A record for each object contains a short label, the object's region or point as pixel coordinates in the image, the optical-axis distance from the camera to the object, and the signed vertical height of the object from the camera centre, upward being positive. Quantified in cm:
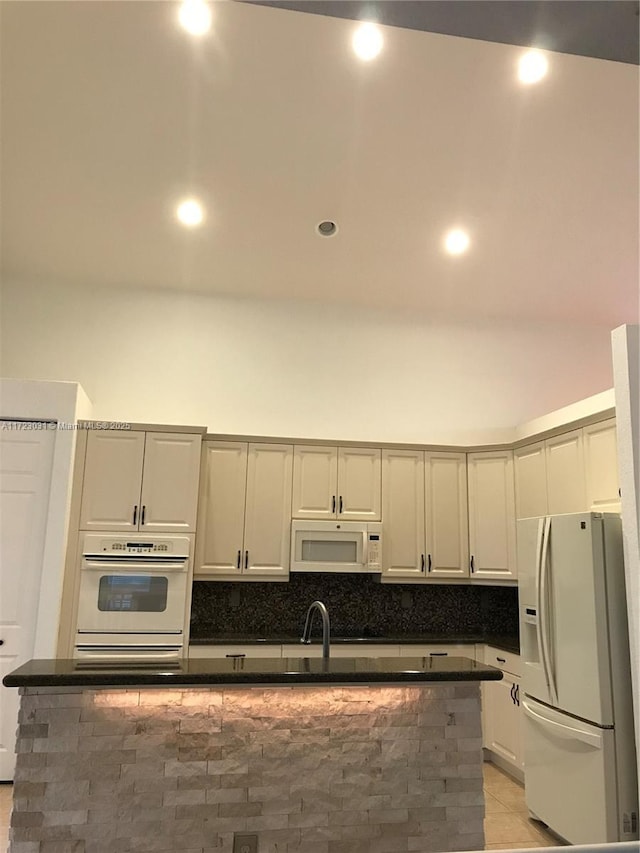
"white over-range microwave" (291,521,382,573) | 471 +11
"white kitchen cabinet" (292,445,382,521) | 484 +59
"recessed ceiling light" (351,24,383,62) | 284 +230
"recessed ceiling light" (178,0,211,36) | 275 +231
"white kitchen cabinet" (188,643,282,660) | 437 -61
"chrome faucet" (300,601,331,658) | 238 -25
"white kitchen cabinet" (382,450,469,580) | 491 +37
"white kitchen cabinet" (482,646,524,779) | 419 -100
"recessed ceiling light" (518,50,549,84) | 293 +227
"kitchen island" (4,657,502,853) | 207 -65
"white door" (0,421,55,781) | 400 +8
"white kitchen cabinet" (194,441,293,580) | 464 +34
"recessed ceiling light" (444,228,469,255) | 433 +218
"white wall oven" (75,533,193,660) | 415 -26
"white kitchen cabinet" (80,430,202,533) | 436 +51
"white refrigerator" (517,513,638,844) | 308 -61
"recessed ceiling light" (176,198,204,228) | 404 +217
